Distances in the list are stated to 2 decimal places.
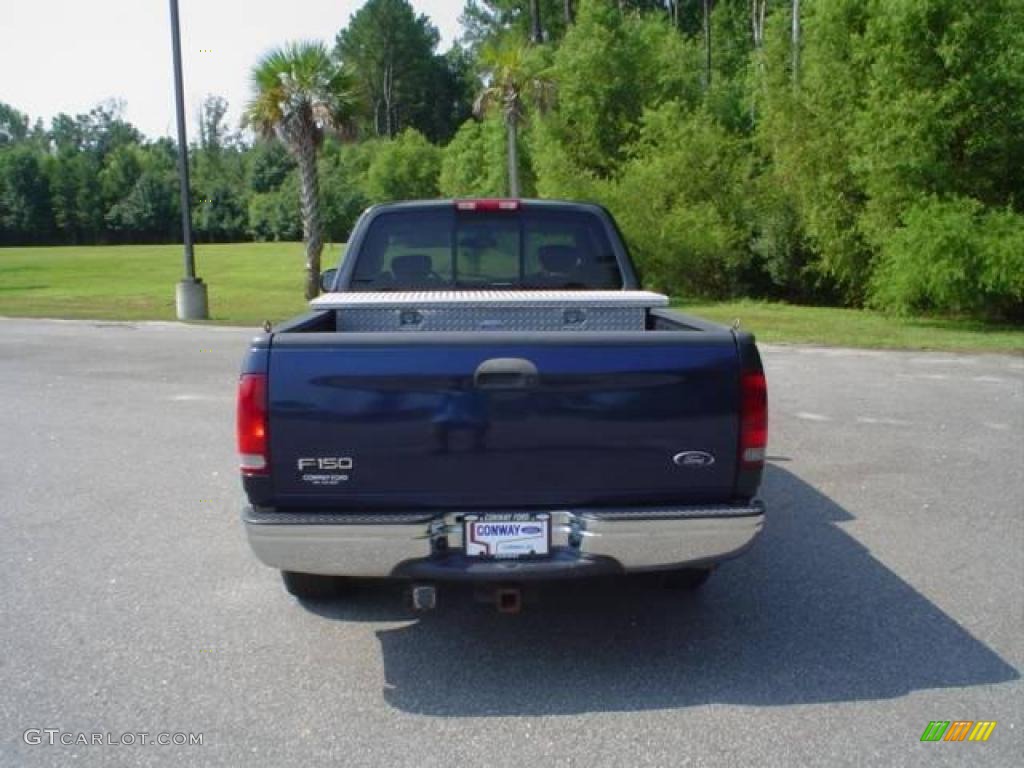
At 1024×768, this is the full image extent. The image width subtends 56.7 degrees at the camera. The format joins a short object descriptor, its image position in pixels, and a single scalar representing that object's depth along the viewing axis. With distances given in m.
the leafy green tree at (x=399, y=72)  91.56
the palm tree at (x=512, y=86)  27.80
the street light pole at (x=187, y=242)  19.62
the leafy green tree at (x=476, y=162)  38.31
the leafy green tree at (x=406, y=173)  67.44
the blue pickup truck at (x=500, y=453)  3.55
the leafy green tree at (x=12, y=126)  166.50
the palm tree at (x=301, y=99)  23.14
